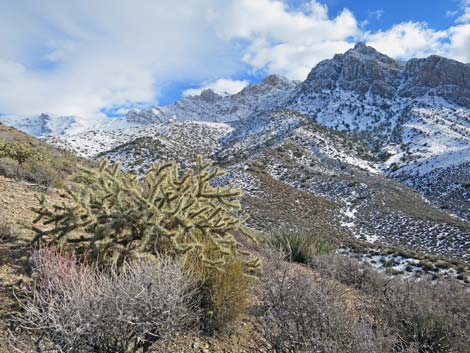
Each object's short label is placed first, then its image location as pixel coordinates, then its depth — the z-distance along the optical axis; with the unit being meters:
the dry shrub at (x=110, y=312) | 2.64
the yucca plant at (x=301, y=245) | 9.12
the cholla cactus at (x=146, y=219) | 4.13
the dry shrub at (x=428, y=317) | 3.77
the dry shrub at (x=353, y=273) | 6.94
